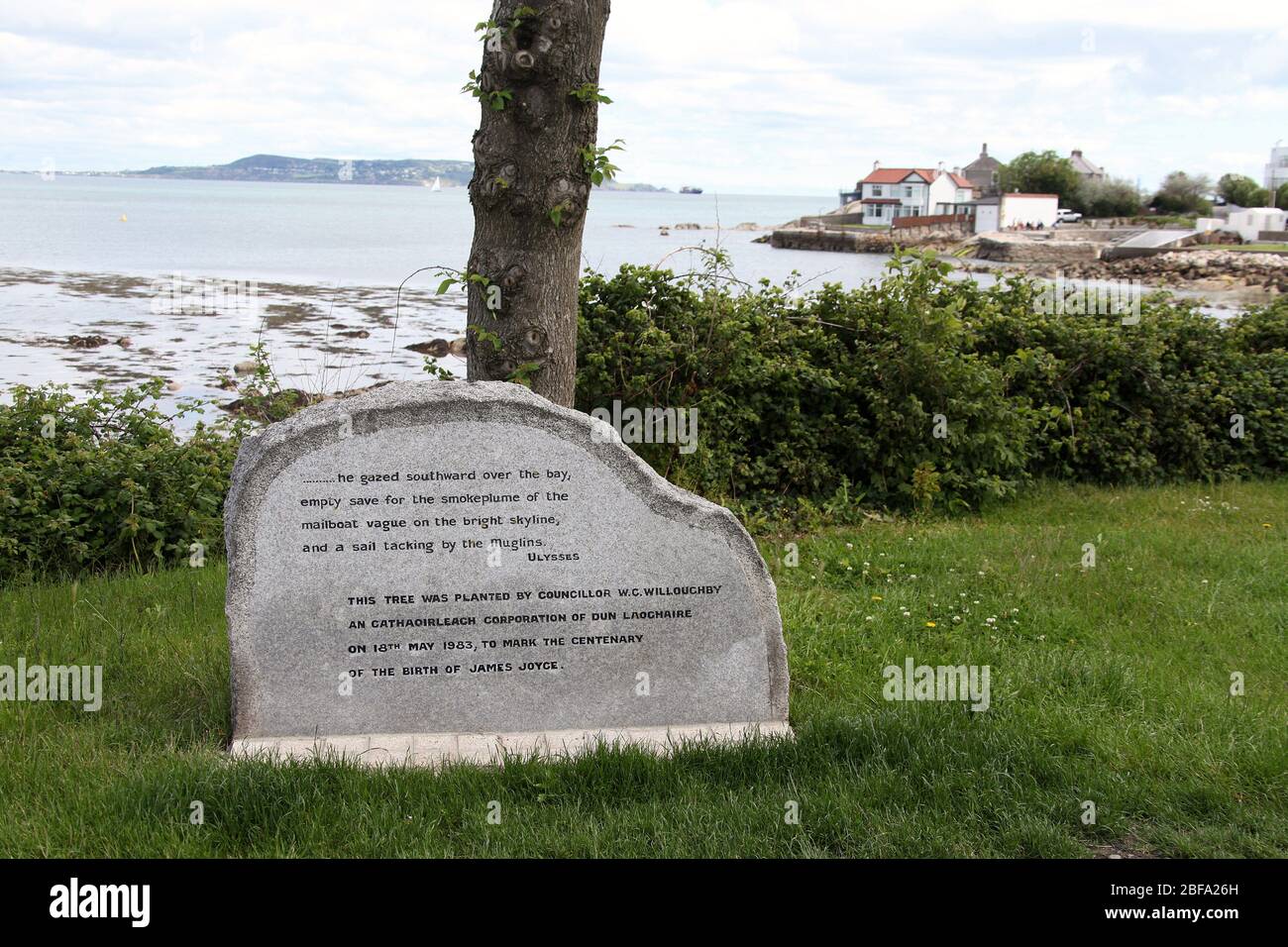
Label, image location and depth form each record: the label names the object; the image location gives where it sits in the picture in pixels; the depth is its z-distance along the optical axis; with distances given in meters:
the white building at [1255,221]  76.56
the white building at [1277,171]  98.21
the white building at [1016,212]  88.31
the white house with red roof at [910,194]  95.31
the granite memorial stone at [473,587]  4.66
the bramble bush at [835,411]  7.50
